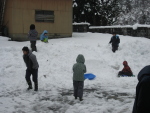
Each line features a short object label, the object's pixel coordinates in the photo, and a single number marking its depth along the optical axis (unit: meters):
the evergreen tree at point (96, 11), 26.81
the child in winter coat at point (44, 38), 14.65
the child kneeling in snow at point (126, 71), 10.66
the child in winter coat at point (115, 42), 13.43
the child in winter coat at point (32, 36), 12.64
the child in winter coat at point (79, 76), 7.04
